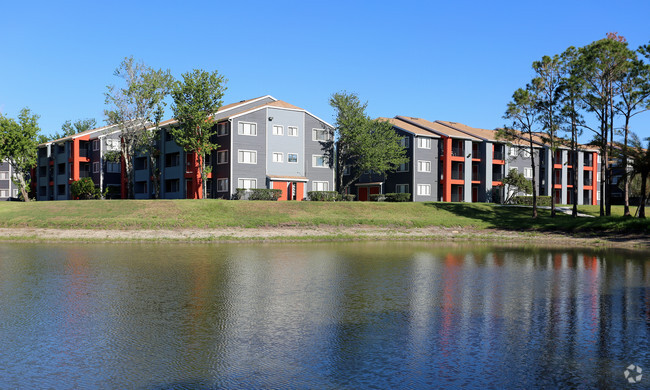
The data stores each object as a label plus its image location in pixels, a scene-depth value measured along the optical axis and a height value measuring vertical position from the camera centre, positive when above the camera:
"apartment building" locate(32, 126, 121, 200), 76.25 +5.06
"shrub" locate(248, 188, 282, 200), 57.19 +0.43
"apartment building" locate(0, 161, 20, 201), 111.44 +2.62
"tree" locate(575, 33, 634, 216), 46.69 +10.87
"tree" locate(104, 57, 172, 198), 62.34 +10.70
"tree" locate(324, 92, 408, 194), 67.50 +7.14
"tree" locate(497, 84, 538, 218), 52.06 +8.50
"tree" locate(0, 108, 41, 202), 74.25 +7.68
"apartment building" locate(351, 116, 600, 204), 72.69 +4.46
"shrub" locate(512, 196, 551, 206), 71.50 -0.09
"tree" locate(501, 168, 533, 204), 74.06 +2.04
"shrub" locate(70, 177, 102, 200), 69.88 +0.92
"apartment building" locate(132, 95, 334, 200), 59.56 +4.68
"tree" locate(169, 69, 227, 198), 58.47 +9.41
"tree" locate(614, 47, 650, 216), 46.84 +9.56
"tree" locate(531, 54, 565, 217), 50.75 +10.07
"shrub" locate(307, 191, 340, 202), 60.16 +0.26
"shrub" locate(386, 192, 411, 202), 66.50 +0.21
